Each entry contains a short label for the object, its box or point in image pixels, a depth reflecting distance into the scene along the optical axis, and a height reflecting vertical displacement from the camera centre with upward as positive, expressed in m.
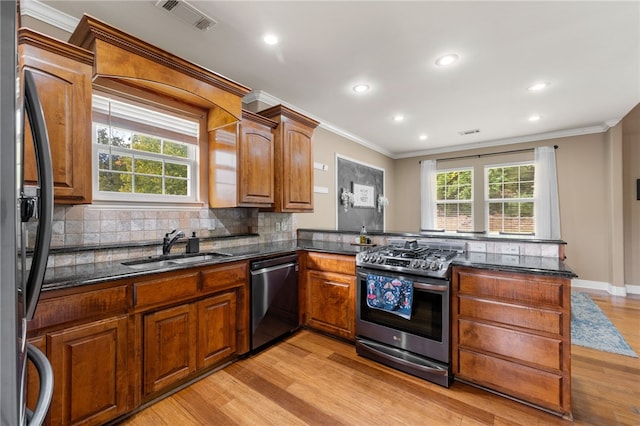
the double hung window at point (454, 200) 5.77 +0.28
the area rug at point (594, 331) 2.64 -1.28
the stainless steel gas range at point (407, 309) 2.09 -0.77
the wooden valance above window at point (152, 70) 1.75 +1.06
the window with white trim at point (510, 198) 5.17 +0.27
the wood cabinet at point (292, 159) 3.19 +0.65
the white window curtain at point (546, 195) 4.84 +0.30
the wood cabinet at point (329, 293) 2.68 -0.80
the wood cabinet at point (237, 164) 2.83 +0.52
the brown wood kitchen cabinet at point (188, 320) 1.81 -0.77
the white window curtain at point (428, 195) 6.12 +0.39
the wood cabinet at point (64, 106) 1.61 +0.67
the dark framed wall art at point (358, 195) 4.75 +0.35
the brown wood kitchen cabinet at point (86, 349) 1.43 -0.74
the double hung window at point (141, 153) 2.27 +0.56
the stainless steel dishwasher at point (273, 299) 2.48 -0.80
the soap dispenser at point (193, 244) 2.56 -0.27
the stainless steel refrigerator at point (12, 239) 0.47 -0.04
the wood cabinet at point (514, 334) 1.77 -0.83
